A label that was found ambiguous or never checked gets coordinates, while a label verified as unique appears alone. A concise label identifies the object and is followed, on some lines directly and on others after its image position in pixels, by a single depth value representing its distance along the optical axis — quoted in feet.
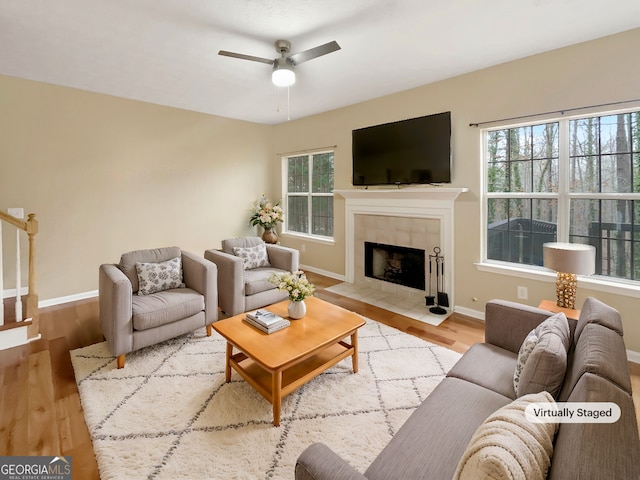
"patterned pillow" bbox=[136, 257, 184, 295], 9.88
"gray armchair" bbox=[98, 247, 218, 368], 8.27
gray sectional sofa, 2.59
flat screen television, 11.98
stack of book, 7.62
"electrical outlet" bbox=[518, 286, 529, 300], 10.59
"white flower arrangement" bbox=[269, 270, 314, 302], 8.25
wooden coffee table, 6.46
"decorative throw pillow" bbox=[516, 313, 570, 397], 4.25
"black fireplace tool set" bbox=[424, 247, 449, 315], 12.39
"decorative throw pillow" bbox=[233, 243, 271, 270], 12.84
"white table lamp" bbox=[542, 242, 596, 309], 8.05
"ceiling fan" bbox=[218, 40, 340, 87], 8.15
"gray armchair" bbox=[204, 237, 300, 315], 11.06
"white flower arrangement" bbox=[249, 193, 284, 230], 18.28
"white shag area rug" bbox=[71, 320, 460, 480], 5.52
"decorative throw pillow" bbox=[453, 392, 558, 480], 2.57
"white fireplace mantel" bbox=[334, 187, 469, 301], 12.24
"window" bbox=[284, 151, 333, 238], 17.61
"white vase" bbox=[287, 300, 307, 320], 8.31
